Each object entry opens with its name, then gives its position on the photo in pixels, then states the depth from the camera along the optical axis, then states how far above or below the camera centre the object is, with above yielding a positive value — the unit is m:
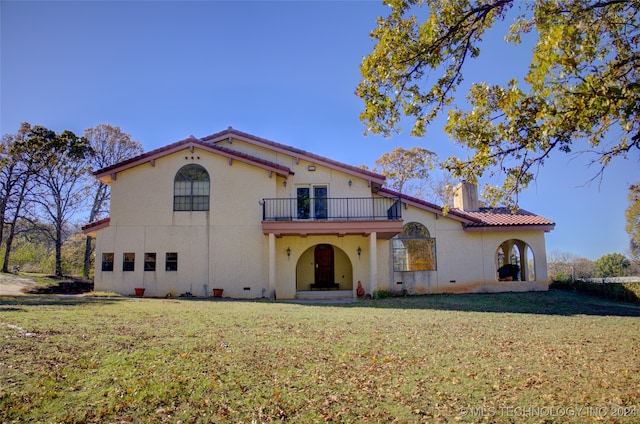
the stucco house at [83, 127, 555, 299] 19.55 +1.79
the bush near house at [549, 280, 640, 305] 18.98 -0.95
